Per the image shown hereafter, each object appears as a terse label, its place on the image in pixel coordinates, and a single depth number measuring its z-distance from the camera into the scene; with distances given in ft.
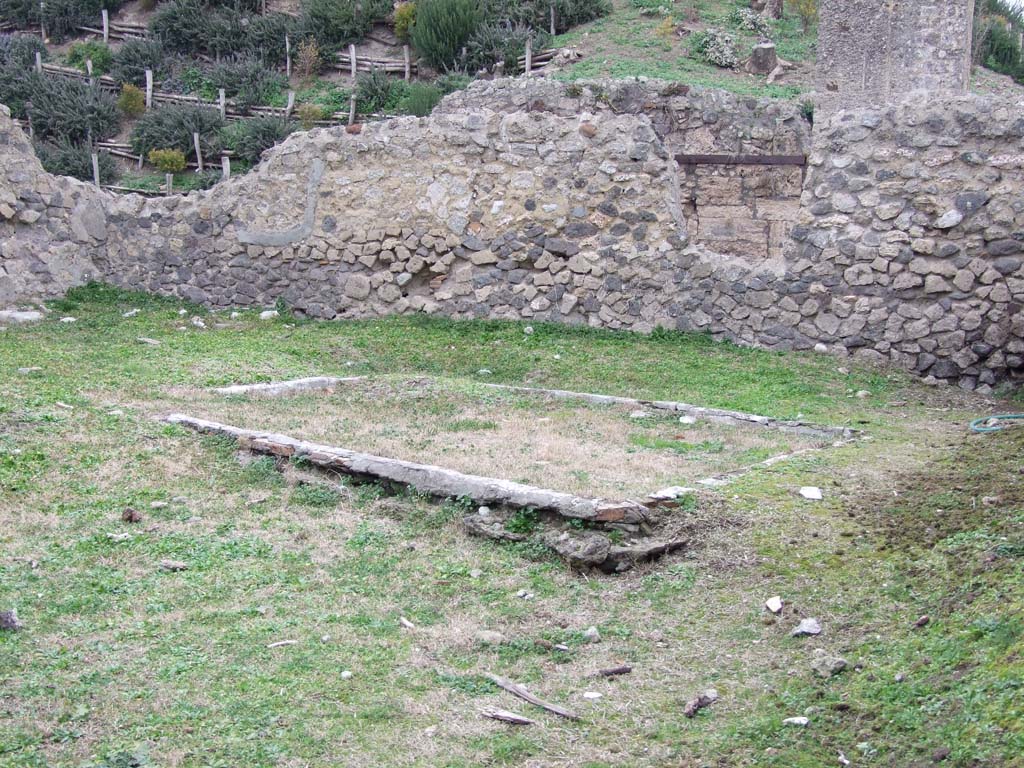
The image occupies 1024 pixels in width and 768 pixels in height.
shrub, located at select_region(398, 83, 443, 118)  81.91
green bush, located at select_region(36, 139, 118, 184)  81.92
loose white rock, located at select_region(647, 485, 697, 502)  20.03
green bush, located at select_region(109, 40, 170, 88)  97.76
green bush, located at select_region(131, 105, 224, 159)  85.81
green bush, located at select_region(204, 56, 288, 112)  93.76
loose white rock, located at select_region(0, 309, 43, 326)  38.83
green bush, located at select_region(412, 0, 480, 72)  95.61
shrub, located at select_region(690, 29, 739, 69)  92.89
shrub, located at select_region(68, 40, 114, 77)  99.45
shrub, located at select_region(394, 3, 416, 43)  98.48
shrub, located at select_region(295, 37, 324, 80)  97.14
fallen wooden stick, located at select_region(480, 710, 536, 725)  13.93
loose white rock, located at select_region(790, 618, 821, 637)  15.79
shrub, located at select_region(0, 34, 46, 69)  97.19
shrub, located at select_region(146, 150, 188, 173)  82.02
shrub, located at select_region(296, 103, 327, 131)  85.71
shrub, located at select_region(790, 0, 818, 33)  105.09
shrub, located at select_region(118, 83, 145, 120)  90.07
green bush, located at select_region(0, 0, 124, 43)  105.60
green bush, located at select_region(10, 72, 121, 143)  88.22
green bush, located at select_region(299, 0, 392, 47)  101.55
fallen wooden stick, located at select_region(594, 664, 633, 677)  15.25
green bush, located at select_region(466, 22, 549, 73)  94.43
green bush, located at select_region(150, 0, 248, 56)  102.32
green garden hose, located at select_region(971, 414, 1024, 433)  26.40
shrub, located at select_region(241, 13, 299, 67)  100.89
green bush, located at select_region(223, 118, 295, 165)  83.51
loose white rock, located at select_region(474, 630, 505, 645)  16.14
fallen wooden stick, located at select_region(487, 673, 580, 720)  14.19
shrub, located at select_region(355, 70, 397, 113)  90.43
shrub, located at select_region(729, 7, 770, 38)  101.91
